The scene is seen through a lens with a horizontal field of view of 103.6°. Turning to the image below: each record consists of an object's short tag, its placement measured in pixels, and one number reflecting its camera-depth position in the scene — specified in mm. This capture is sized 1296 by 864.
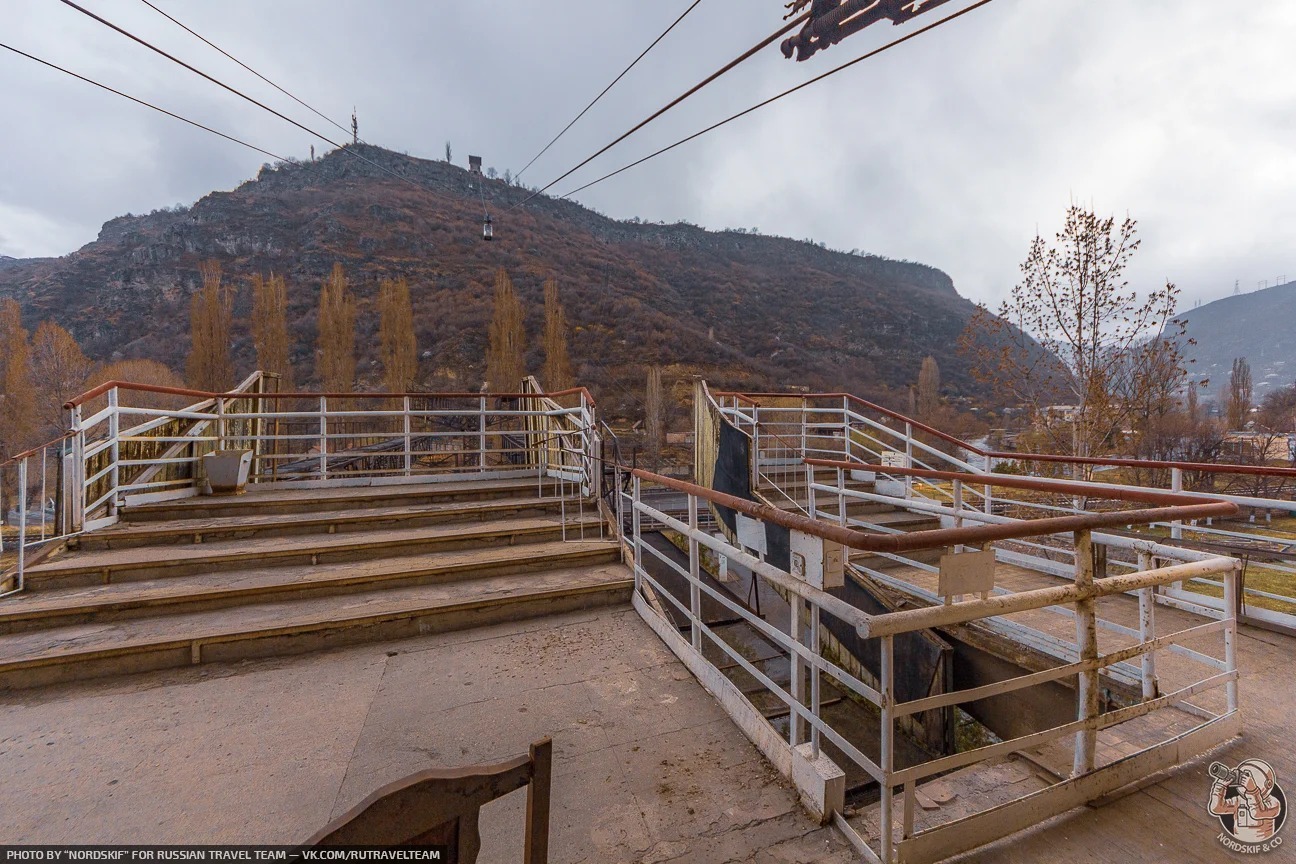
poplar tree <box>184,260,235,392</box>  24234
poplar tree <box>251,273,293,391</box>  26078
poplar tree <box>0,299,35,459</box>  23297
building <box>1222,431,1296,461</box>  20172
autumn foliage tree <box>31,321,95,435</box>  25484
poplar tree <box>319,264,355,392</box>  26312
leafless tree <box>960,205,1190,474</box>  8781
